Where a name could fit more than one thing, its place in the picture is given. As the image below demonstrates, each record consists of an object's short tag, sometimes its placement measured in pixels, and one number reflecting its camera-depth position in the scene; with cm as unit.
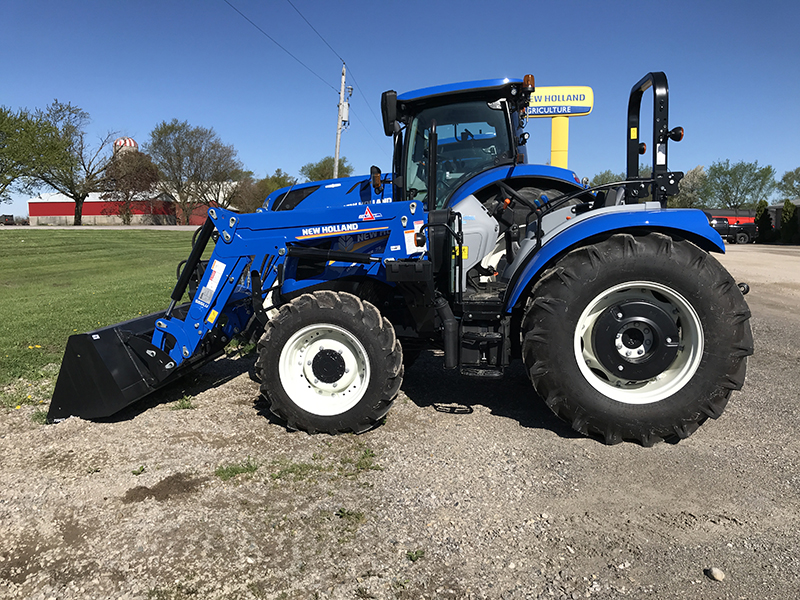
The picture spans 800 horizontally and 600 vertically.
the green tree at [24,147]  3372
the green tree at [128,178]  5034
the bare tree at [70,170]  3953
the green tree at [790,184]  6538
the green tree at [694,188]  5932
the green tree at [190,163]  5072
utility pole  2655
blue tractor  349
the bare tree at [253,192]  5359
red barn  5709
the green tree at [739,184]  5891
